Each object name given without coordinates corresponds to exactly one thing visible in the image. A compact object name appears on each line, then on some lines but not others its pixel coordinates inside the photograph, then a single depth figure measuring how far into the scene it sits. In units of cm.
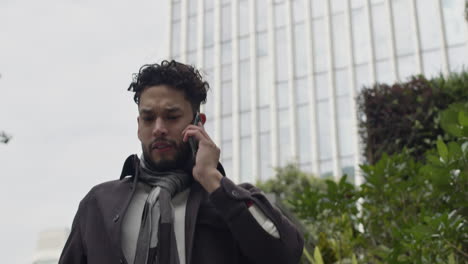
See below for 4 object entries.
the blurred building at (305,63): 3297
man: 180
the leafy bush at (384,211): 358
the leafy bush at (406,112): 720
